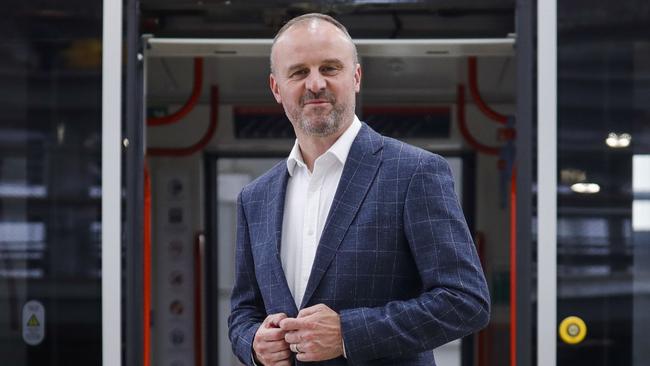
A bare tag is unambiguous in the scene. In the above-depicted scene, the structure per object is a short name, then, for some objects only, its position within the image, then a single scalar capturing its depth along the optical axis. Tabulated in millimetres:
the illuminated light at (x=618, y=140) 6290
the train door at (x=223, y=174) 11087
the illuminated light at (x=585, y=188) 6194
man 3141
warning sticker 6304
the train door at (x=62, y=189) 6240
